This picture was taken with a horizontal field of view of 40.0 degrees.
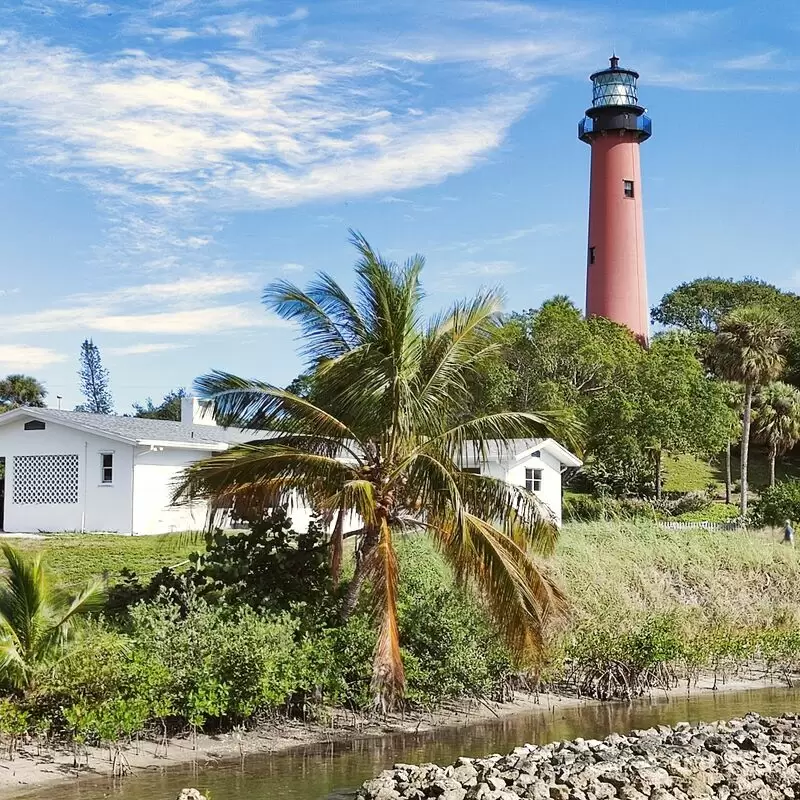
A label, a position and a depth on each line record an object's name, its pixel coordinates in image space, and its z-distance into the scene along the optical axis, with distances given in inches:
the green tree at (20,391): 2249.0
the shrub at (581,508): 1422.2
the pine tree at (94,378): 3211.1
